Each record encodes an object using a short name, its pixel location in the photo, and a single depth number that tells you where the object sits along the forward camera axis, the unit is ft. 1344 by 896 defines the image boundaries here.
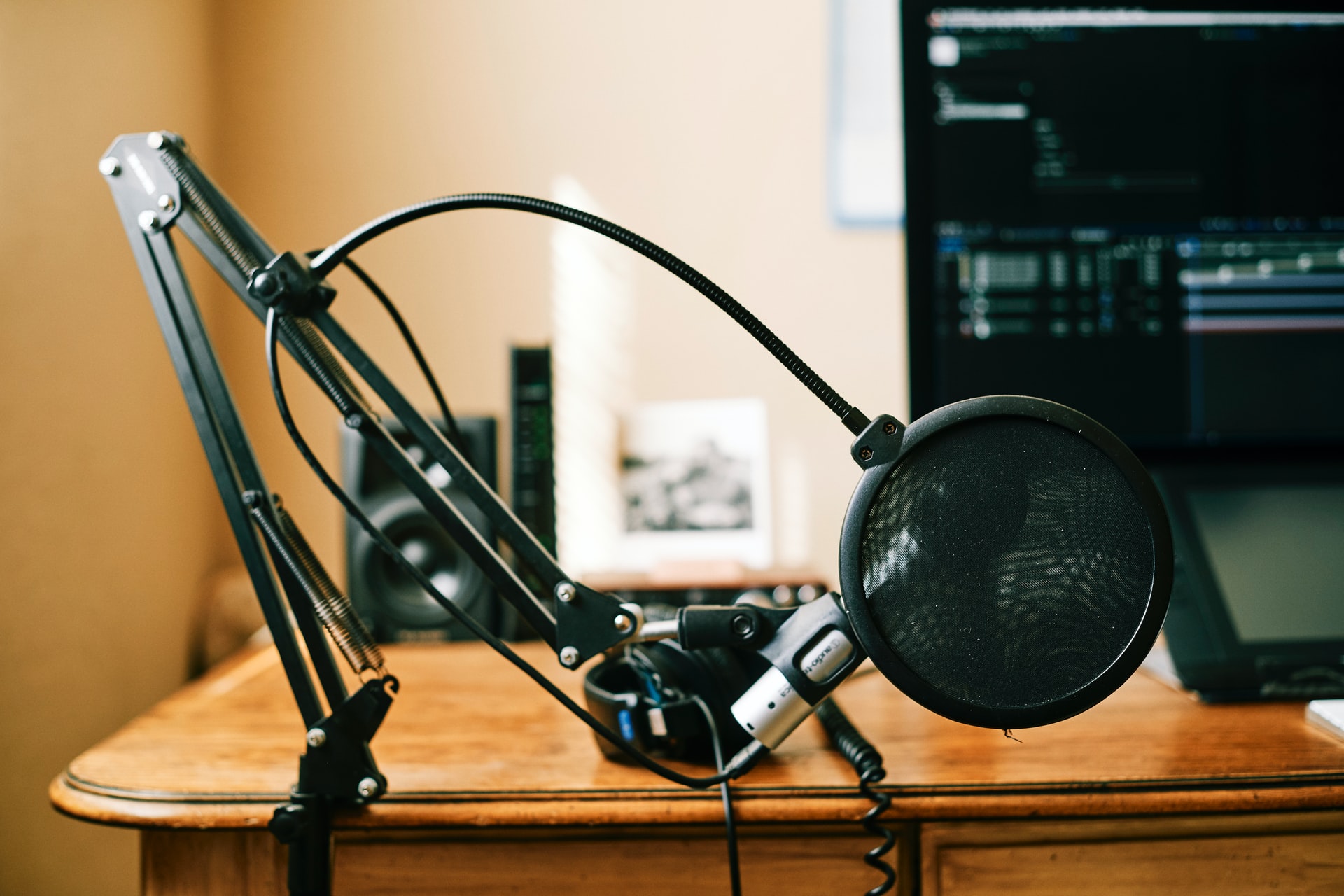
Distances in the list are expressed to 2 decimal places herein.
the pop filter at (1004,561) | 1.36
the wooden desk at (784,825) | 1.68
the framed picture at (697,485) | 3.88
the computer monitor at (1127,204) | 2.54
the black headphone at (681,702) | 1.77
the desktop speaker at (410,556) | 3.03
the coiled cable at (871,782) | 1.67
